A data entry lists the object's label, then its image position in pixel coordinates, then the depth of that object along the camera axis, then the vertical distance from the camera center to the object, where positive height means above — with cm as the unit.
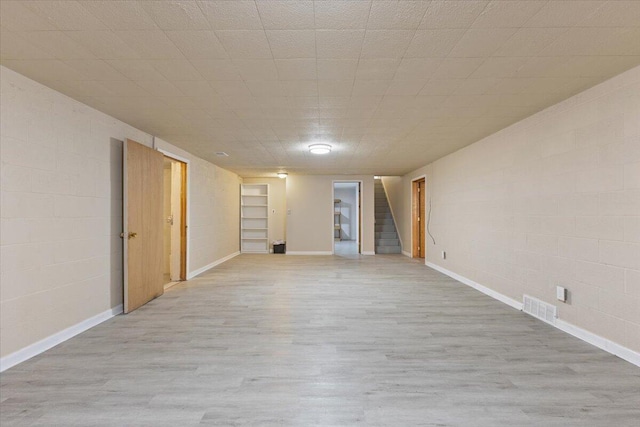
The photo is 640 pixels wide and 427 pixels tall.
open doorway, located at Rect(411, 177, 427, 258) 816 -18
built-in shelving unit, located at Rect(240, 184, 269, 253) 947 -18
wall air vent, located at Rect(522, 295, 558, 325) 326 -108
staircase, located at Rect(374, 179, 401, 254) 944 -48
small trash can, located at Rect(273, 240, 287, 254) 918 -106
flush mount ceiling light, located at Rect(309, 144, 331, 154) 501 +108
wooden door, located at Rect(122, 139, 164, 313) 367 -15
